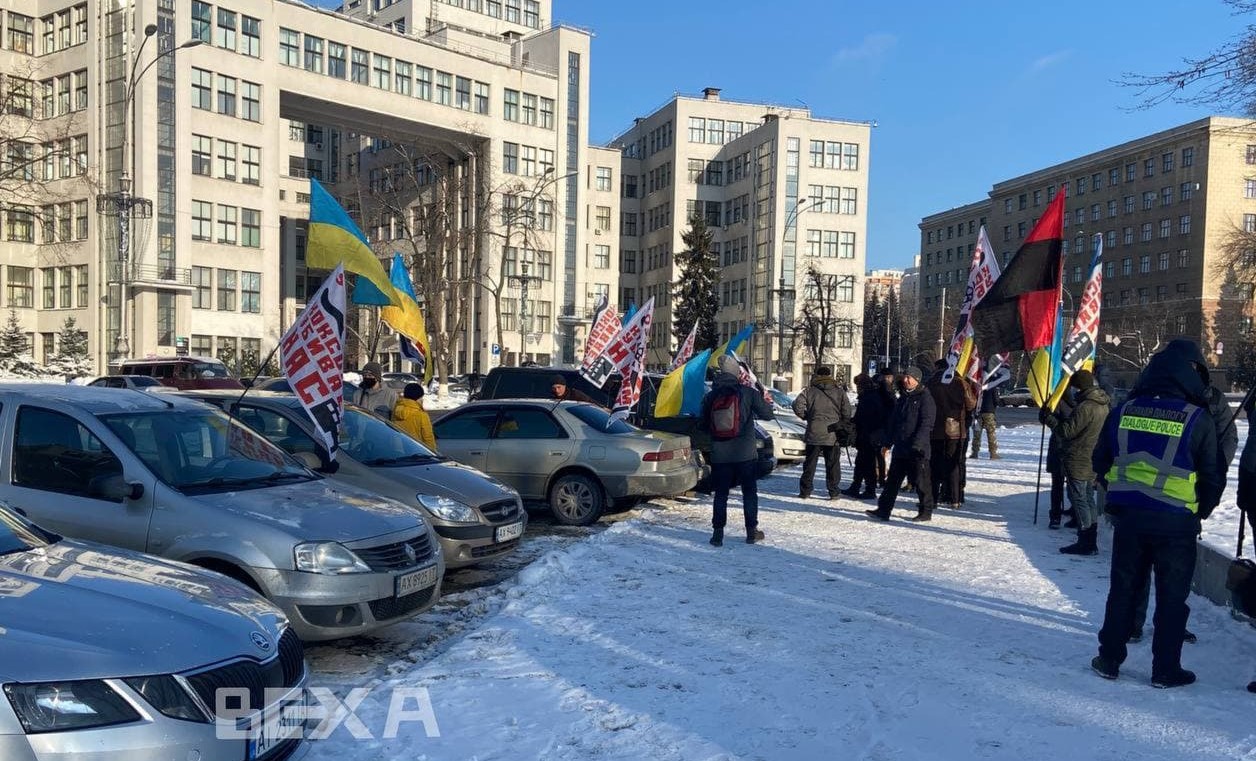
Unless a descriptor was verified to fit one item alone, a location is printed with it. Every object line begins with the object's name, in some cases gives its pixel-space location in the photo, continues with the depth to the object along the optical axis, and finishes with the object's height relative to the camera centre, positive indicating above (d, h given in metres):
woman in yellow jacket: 9.86 -0.90
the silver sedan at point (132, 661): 3.02 -1.24
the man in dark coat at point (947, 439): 11.91 -1.19
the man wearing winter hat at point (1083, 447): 9.28 -0.98
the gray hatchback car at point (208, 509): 5.27 -1.11
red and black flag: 9.91 +0.63
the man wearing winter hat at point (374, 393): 12.05 -0.81
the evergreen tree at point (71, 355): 44.66 -1.60
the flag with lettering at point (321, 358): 7.20 -0.21
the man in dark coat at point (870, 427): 12.70 -1.13
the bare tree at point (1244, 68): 12.90 +4.16
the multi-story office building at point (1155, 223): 77.31 +12.76
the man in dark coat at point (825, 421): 12.67 -1.05
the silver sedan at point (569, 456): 10.77 -1.41
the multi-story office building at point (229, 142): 49.19 +11.32
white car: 17.44 -1.86
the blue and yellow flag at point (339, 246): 8.48 +0.82
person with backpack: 9.22 -0.91
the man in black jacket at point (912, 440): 10.70 -1.09
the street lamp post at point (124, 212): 33.22 +4.45
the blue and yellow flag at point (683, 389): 12.59 -0.66
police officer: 5.14 -0.80
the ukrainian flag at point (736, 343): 13.90 +0.01
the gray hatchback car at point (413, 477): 7.57 -1.24
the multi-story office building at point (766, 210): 69.69 +10.94
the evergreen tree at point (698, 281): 67.62 +4.60
